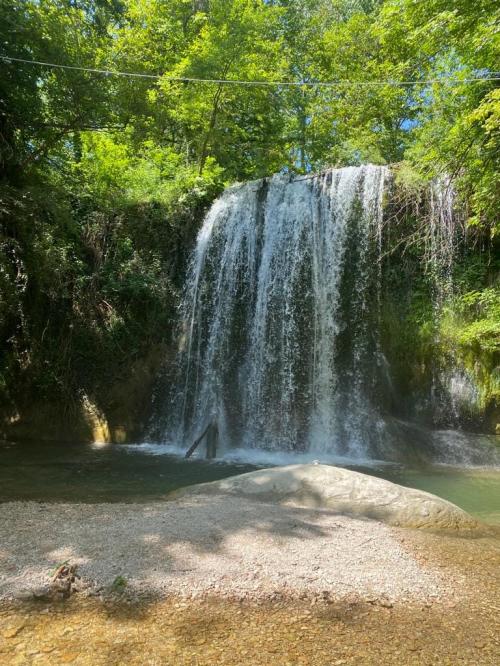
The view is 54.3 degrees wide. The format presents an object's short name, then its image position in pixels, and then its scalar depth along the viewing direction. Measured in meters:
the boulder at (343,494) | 4.93
